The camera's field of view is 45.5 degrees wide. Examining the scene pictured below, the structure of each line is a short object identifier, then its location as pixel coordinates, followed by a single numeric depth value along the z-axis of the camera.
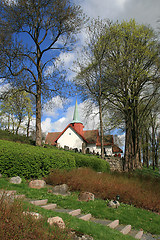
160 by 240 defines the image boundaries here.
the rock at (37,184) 8.03
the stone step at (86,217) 5.09
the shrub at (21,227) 2.68
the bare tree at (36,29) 13.69
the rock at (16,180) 7.89
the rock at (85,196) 7.22
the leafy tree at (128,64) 18.49
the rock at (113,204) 6.79
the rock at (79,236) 3.57
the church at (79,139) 39.91
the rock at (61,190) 7.86
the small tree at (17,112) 29.75
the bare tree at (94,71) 18.36
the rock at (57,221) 3.54
